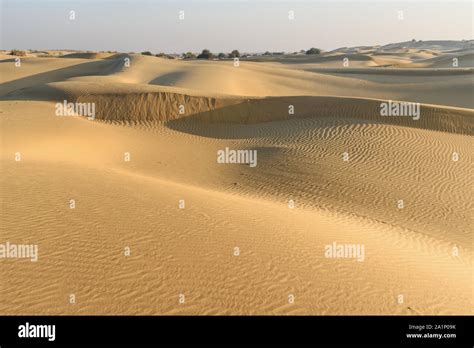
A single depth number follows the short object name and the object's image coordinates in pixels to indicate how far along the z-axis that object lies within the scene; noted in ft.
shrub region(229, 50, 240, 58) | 269.03
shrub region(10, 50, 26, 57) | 191.52
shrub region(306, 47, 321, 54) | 290.48
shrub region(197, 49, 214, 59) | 225.43
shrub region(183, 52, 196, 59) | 249.24
